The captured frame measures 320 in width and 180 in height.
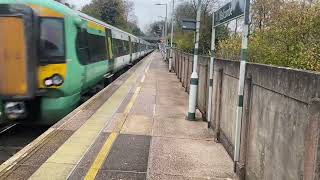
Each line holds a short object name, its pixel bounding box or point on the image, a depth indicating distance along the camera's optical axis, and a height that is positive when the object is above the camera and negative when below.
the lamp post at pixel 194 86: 6.86 -0.73
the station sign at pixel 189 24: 7.35 +0.81
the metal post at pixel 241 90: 4.00 -0.46
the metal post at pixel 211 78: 6.15 -0.48
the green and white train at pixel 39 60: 5.54 -0.14
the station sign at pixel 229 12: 4.40 +0.78
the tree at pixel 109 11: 47.97 +7.45
